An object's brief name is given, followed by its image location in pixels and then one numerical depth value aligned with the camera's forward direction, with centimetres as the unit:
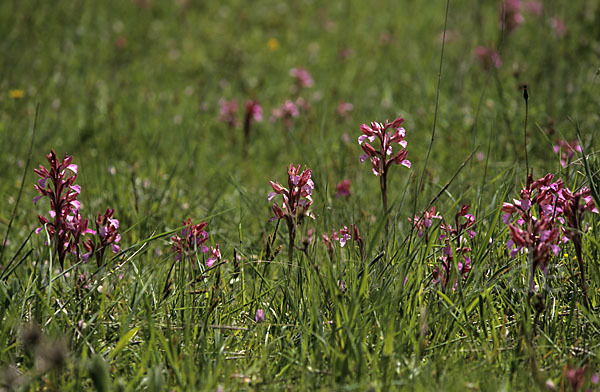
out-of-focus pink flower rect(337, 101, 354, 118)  1059
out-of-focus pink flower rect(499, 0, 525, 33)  1269
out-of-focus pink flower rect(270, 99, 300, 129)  973
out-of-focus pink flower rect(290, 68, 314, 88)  1130
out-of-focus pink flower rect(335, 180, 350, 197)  724
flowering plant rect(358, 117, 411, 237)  471
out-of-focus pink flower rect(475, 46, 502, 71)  1177
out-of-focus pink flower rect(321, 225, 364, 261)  483
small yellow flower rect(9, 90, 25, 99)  1104
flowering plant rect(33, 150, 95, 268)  466
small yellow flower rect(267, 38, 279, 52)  1495
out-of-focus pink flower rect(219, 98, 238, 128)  1033
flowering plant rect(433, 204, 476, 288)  466
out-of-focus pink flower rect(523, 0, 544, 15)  1454
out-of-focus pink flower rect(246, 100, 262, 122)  970
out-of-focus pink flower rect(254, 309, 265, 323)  460
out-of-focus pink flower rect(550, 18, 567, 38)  1236
